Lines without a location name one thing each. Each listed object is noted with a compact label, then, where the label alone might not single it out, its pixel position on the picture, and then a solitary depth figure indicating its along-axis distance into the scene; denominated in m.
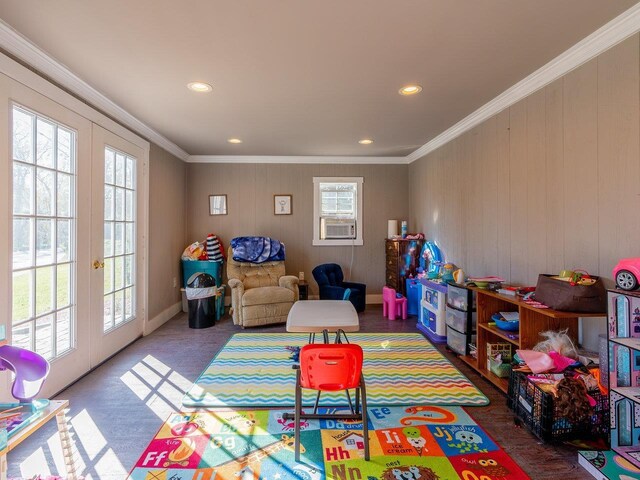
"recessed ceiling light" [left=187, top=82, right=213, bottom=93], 2.79
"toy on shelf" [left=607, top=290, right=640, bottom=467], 1.67
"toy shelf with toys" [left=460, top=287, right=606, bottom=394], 2.32
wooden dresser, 5.00
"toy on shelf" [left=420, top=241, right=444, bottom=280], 4.22
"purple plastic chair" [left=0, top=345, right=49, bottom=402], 1.34
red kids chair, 1.69
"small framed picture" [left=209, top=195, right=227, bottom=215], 5.50
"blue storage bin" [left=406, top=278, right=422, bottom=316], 4.76
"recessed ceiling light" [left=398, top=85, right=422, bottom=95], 2.86
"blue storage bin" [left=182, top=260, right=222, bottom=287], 4.91
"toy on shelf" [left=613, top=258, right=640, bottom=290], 1.63
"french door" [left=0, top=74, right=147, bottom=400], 2.18
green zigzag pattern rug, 2.44
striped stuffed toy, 5.02
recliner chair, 4.28
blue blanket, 4.81
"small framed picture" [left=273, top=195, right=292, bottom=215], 5.54
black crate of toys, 1.87
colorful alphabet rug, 1.70
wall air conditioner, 5.58
